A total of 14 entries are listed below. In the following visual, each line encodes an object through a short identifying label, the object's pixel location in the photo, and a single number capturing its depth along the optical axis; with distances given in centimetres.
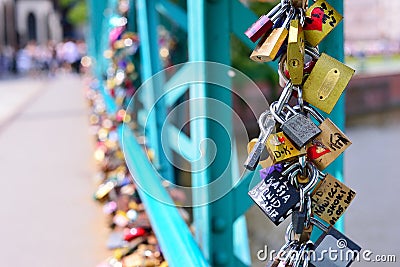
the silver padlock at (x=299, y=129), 81
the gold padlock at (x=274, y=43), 84
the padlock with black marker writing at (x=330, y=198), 84
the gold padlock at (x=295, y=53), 83
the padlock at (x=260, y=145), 83
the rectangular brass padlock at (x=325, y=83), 82
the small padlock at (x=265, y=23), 87
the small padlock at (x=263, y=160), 86
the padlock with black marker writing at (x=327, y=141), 83
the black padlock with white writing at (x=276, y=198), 83
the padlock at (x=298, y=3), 85
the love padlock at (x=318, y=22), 85
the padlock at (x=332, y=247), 84
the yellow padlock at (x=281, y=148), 82
